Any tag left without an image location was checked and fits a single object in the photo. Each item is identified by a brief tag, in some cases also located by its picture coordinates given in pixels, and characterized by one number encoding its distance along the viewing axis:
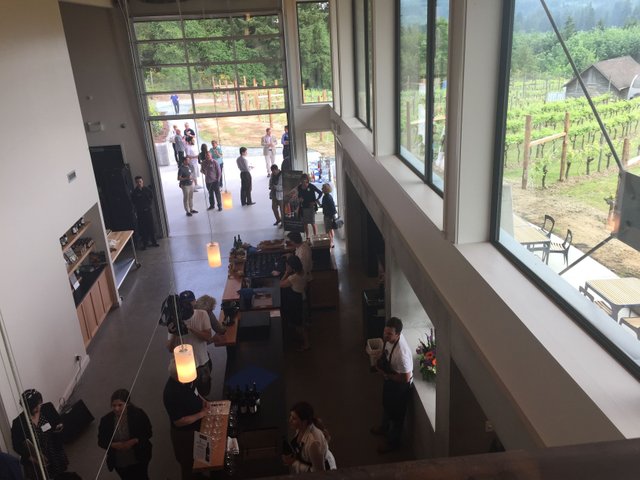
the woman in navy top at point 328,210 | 11.26
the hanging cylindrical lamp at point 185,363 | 4.94
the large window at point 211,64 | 12.47
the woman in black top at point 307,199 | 11.15
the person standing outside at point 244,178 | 13.86
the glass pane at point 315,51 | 12.53
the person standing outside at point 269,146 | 14.51
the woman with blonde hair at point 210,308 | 6.56
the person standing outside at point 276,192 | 12.79
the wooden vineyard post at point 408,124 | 6.16
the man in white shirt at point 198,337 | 6.26
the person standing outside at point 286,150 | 13.49
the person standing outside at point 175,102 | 12.84
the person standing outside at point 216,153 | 14.24
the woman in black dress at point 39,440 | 5.03
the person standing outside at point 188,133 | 14.21
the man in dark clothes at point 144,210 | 12.30
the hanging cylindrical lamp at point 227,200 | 10.11
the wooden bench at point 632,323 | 2.40
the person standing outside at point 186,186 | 13.67
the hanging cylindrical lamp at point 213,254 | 7.78
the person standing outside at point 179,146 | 14.91
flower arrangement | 5.84
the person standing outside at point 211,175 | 13.91
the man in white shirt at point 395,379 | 5.39
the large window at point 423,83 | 4.92
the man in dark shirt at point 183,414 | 5.16
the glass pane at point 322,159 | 13.59
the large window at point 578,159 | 2.42
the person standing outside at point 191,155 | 14.83
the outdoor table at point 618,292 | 2.42
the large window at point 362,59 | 8.68
